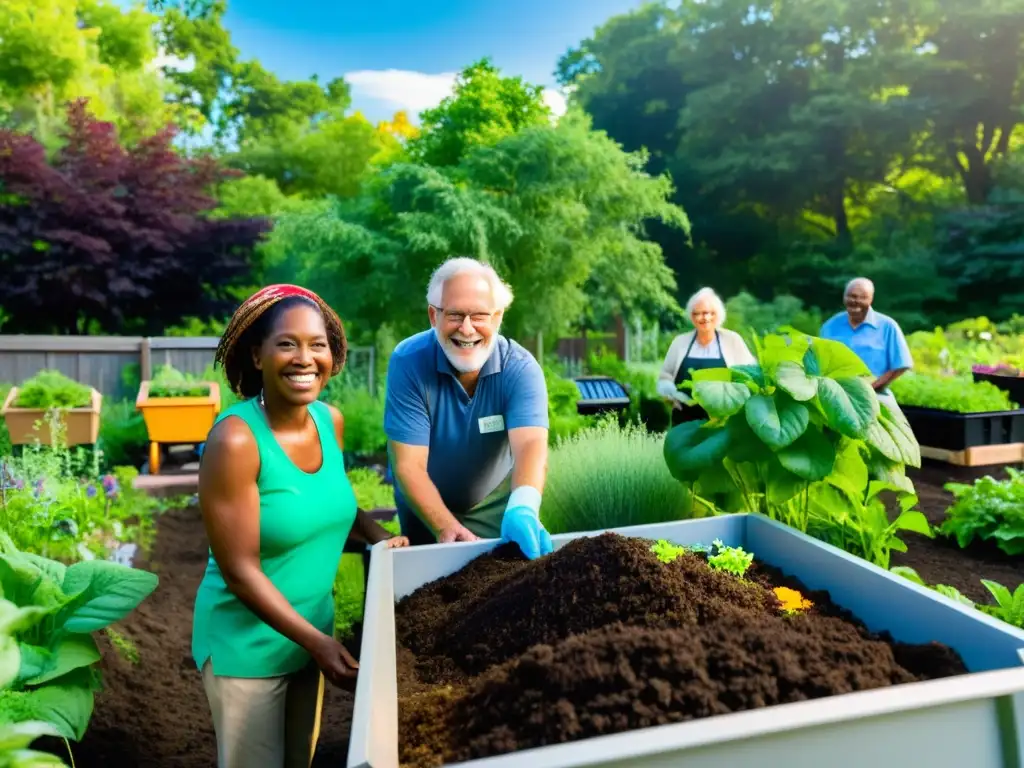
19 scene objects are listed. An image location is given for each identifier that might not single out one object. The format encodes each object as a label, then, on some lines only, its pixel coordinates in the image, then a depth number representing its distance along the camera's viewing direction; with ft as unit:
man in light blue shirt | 17.53
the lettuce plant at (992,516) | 12.43
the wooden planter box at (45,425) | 20.53
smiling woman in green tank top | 4.51
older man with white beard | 6.91
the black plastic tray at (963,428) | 20.43
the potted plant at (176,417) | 22.41
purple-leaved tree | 36.11
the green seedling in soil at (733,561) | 5.35
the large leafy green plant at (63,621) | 5.68
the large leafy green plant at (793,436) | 5.91
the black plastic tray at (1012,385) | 25.05
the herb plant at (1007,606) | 7.82
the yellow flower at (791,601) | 4.83
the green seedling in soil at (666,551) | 5.24
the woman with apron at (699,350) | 15.38
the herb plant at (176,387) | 24.03
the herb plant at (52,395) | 20.72
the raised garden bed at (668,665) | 2.71
